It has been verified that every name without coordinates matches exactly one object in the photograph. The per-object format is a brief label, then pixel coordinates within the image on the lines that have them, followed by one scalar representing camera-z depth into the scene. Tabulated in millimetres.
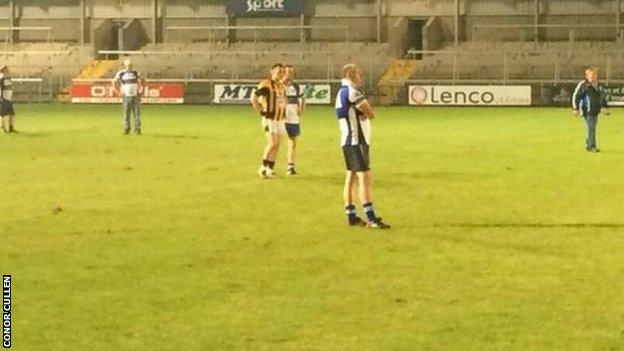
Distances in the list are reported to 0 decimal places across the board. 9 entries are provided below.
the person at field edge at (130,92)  38188
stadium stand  63531
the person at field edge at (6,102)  40125
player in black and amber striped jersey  25094
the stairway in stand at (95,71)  66075
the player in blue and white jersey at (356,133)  17438
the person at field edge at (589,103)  31156
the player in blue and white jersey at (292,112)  25581
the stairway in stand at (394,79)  61219
